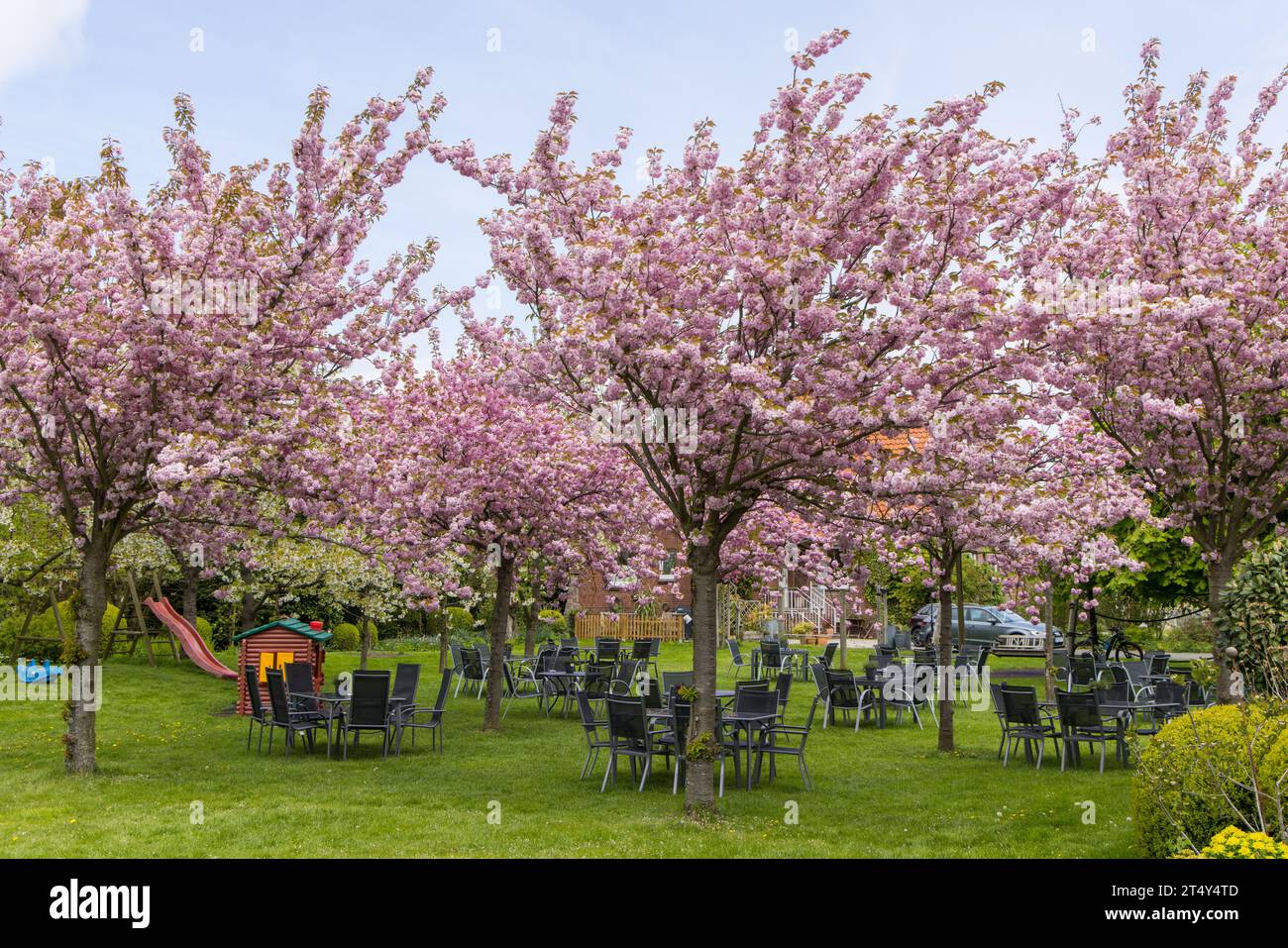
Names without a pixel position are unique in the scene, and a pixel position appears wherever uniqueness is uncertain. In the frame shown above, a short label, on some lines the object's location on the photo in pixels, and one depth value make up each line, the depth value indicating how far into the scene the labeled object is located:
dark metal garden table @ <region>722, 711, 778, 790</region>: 10.67
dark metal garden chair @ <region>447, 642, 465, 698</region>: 20.19
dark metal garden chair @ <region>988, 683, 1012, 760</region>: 12.50
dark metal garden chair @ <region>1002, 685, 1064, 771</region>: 12.12
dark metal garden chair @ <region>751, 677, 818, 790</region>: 10.62
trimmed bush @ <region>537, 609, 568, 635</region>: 30.80
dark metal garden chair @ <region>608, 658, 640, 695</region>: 14.80
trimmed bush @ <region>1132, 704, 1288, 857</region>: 6.52
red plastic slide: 19.05
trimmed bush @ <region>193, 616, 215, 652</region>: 24.45
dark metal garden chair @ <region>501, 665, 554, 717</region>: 16.88
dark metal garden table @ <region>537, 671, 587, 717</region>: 16.42
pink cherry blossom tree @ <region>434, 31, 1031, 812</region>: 8.51
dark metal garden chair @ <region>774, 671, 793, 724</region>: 13.00
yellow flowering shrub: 5.28
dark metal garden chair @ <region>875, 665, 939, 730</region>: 16.19
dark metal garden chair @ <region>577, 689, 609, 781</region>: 11.38
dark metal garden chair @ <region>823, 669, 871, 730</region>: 15.38
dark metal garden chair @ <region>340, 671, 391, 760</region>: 12.39
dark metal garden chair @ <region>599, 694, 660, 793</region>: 10.55
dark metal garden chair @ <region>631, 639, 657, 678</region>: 20.05
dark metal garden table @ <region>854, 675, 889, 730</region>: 15.43
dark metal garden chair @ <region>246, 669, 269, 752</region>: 13.22
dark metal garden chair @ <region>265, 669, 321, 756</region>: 12.34
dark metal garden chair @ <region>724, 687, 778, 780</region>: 10.92
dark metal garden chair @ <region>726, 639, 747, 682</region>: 21.73
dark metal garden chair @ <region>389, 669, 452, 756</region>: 12.81
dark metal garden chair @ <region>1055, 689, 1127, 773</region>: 11.70
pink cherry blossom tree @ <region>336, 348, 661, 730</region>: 13.50
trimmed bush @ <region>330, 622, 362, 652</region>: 27.77
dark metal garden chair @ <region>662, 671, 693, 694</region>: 13.29
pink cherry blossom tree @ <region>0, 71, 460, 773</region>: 10.02
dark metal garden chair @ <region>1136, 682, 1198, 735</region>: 12.66
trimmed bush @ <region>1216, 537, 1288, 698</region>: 8.84
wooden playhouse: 15.58
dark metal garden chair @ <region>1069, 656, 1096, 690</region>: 16.83
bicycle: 21.14
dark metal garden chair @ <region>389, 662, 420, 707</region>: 13.70
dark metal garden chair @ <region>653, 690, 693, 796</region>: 10.38
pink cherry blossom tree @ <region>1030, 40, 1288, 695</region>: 9.56
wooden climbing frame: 20.99
